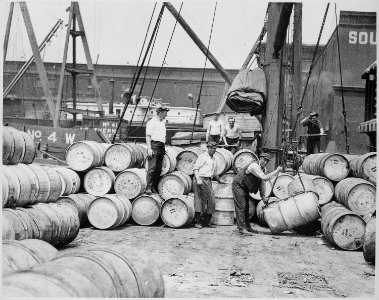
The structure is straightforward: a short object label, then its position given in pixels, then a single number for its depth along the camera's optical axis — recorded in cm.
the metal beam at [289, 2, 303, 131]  1728
